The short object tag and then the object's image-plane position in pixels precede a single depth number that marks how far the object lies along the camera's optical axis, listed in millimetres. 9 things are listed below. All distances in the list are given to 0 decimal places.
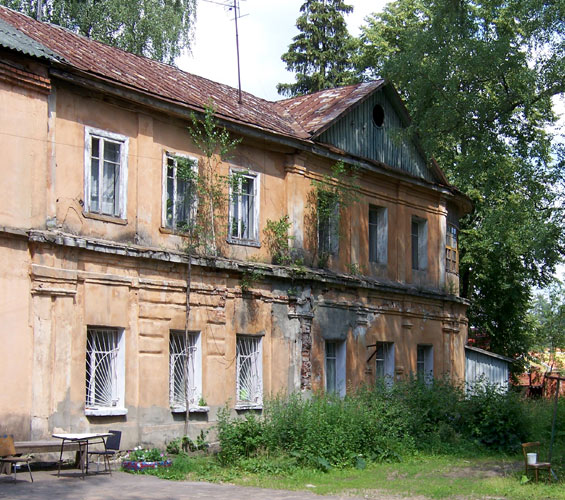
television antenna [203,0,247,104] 18425
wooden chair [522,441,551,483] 12641
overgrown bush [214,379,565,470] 13828
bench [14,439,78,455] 11773
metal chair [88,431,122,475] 12954
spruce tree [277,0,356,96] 35250
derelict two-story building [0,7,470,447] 13016
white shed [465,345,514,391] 24844
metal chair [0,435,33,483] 11412
